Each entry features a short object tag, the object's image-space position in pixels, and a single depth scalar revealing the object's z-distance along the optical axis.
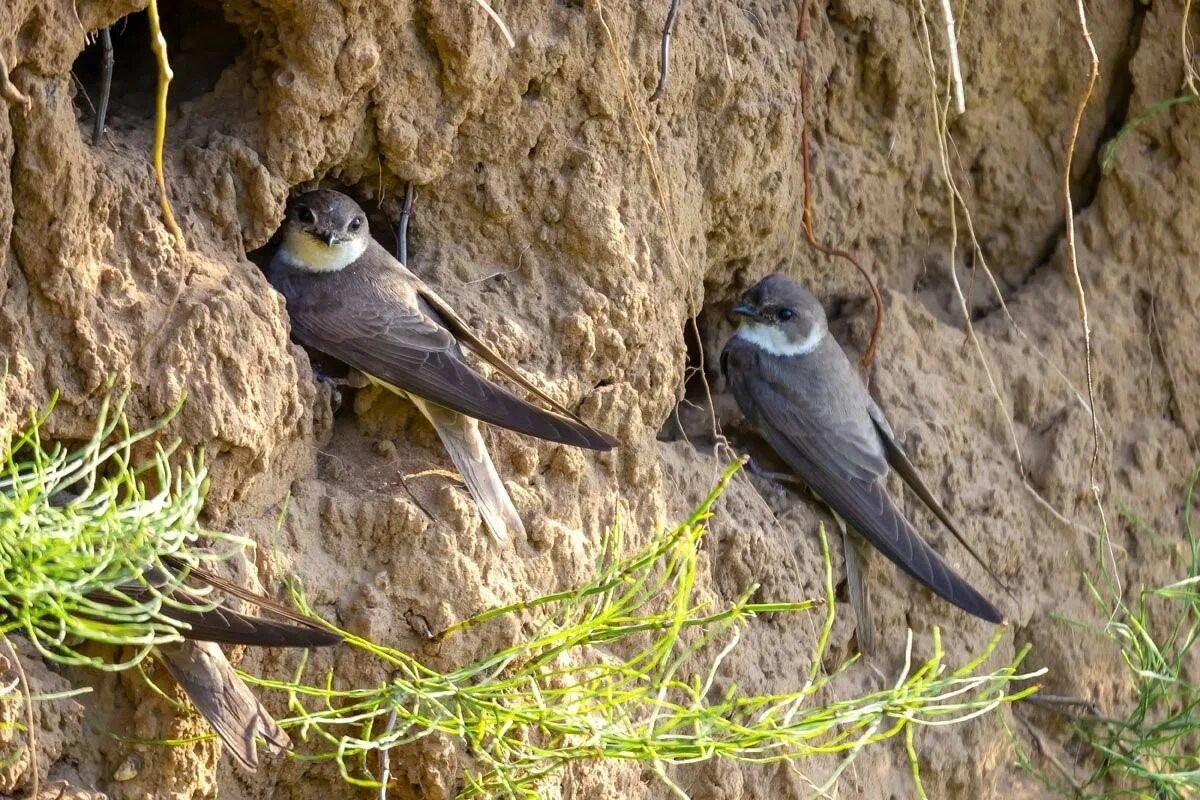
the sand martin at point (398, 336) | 6.17
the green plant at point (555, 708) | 5.36
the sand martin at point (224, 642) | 4.91
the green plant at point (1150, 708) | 7.48
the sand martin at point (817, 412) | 8.06
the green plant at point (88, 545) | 4.55
